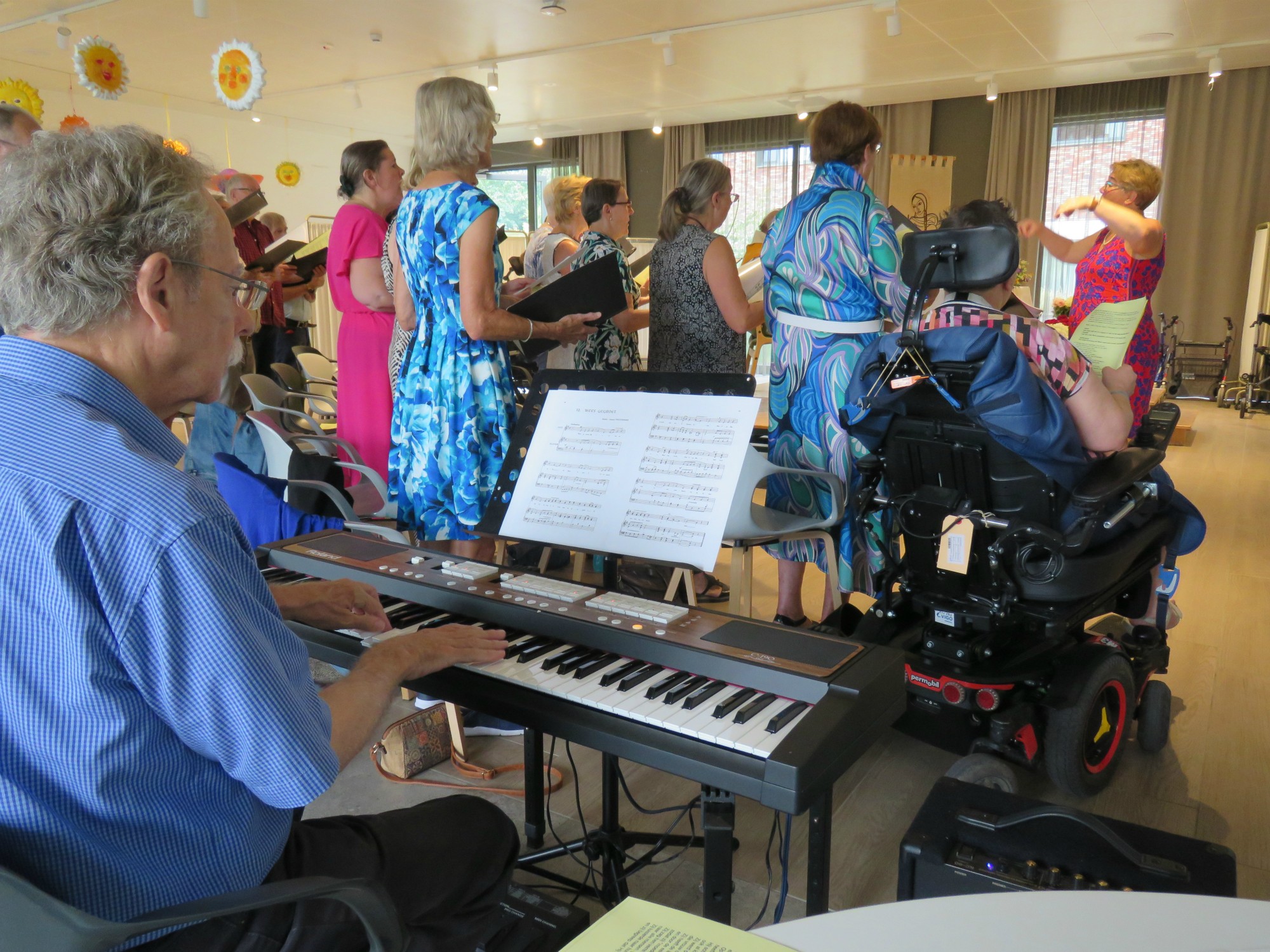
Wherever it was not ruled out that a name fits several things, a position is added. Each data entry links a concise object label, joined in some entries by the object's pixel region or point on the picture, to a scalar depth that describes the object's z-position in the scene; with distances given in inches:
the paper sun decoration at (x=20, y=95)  161.5
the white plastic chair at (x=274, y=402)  131.0
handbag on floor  82.4
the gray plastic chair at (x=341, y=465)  99.3
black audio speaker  40.8
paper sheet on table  23.7
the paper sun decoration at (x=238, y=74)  177.0
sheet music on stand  52.4
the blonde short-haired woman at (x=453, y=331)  79.4
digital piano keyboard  36.7
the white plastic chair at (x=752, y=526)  91.2
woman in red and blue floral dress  130.8
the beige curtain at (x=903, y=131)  414.9
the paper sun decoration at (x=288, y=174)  418.6
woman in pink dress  109.0
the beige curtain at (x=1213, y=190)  353.1
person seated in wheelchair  69.5
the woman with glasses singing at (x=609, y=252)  120.0
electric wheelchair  69.6
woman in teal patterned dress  93.4
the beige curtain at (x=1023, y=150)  390.3
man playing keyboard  27.6
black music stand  56.6
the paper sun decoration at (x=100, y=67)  184.4
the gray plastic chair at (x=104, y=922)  25.0
